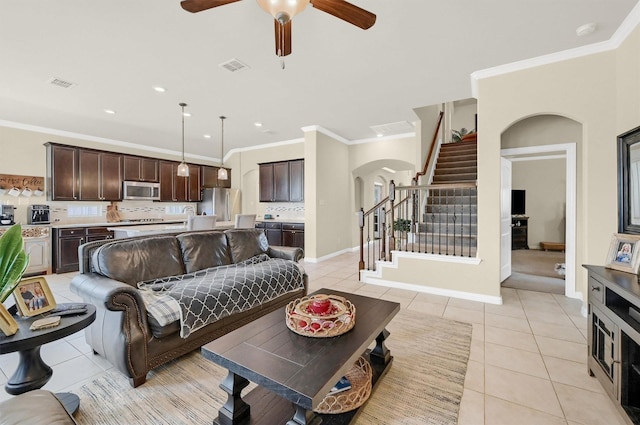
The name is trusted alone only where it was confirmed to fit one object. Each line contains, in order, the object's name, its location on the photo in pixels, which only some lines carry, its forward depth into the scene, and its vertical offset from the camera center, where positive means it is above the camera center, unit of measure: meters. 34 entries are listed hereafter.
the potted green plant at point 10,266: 1.51 -0.31
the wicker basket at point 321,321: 1.67 -0.68
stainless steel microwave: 6.34 +0.47
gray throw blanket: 2.22 -0.71
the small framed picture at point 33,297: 1.69 -0.54
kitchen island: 4.39 -0.32
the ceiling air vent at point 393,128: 5.73 +1.77
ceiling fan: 1.54 +1.26
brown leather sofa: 1.93 -0.61
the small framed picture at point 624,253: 1.86 -0.30
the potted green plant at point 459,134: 7.70 +2.20
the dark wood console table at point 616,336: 1.56 -0.78
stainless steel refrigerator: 7.67 +0.21
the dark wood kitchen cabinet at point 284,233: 6.53 -0.55
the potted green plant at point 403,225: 4.86 -0.26
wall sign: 5.07 +0.54
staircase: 4.41 +0.25
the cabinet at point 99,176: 5.71 +0.75
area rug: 1.68 -1.24
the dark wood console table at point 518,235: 7.39 -0.66
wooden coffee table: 1.27 -0.77
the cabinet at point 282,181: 6.75 +0.74
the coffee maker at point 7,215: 4.79 -0.08
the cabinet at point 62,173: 5.32 +0.75
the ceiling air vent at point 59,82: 3.60 +1.71
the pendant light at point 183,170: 4.79 +0.70
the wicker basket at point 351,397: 1.62 -1.12
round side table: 1.51 -0.88
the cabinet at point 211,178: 7.92 +0.95
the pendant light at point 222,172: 5.37 +0.76
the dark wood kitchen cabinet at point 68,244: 5.14 -0.63
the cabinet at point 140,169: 6.37 +1.00
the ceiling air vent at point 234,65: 3.27 +1.74
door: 3.90 -0.08
